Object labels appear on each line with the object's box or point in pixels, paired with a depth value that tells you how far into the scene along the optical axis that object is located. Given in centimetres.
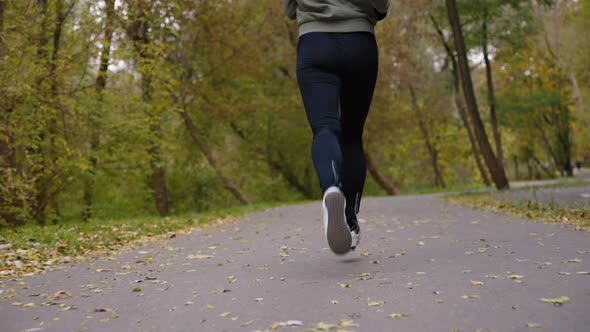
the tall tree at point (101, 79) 1077
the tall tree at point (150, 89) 1131
